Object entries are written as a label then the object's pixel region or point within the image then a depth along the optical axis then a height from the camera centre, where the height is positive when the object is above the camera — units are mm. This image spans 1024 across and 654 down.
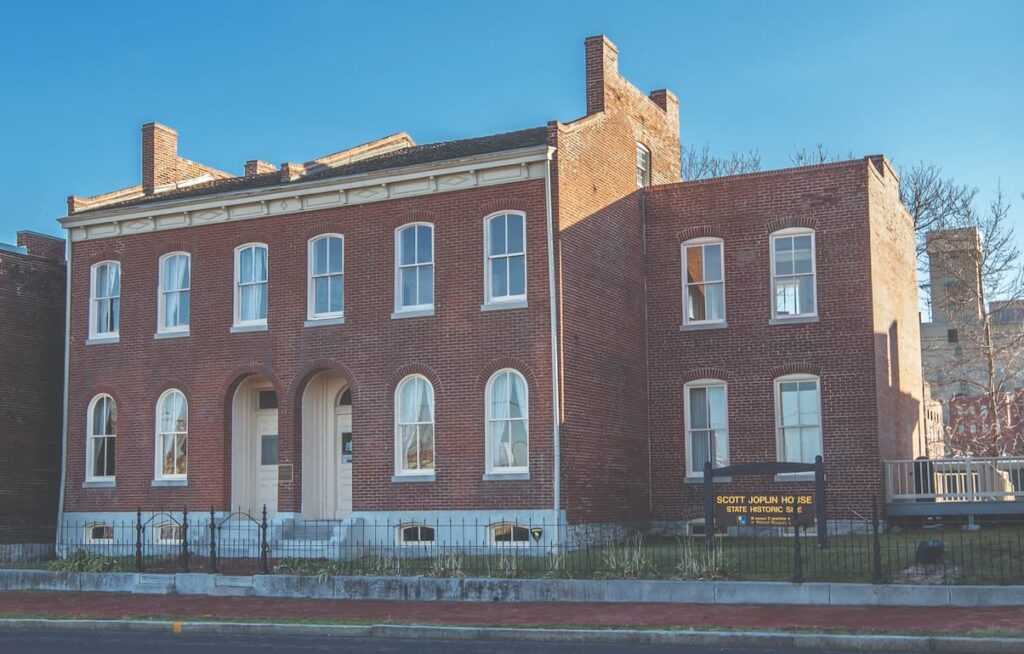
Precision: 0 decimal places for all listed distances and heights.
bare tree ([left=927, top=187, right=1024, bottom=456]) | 42250 +6093
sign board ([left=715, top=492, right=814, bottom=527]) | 21078 -663
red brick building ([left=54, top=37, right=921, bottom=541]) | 26609 +3312
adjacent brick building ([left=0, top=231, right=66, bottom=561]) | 31422 +2349
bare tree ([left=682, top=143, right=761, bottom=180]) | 54062 +13489
